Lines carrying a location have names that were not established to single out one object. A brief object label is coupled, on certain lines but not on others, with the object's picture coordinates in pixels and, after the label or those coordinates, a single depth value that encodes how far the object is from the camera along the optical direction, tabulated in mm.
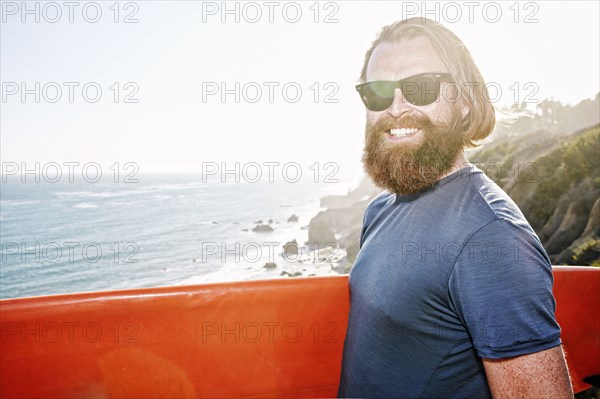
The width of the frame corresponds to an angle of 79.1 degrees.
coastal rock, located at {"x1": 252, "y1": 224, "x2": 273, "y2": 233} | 53981
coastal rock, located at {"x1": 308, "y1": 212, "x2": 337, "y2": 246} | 42656
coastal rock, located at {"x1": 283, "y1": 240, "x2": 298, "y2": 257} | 38531
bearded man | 1042
